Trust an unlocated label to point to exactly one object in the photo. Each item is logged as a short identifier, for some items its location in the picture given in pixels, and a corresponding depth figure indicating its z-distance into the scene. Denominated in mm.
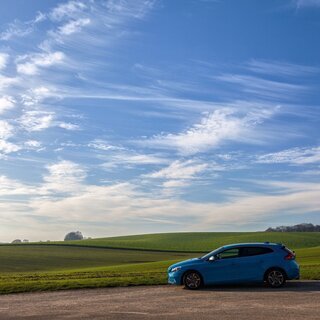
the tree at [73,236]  129223
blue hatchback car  12821
